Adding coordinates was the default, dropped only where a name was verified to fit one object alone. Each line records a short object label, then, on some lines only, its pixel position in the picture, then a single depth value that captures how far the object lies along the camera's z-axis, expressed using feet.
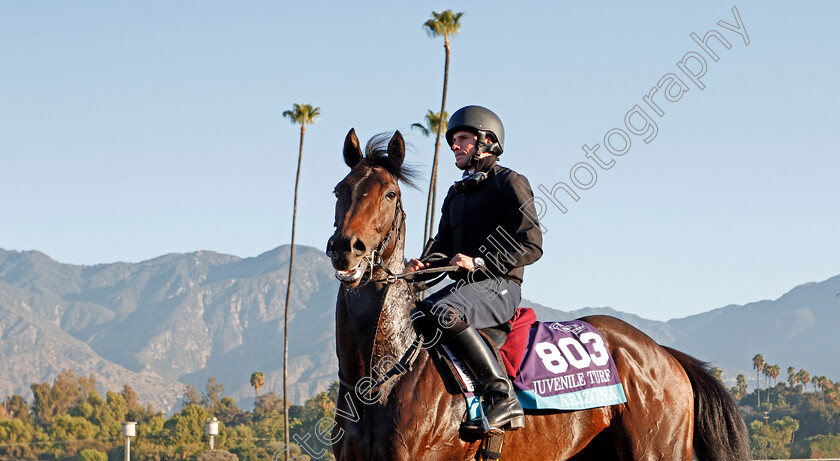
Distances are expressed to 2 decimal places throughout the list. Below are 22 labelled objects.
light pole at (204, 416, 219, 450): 142.38
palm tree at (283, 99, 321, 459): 154.81
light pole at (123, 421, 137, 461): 120.16
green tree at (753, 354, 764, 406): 322.83
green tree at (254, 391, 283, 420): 398.46
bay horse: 19.24
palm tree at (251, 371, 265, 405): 275.71
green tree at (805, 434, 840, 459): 194.49
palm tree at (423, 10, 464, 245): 120.98
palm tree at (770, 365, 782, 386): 338.54
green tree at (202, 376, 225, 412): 529.24
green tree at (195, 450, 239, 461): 162.45
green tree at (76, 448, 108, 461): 196.75
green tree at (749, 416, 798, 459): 198.91
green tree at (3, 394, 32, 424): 471.21
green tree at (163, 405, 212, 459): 304.09
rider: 20.36
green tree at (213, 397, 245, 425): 413.39
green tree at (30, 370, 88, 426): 485.56
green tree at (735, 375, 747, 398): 371.72
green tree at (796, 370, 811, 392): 393.72
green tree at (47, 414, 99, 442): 340.39
